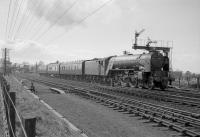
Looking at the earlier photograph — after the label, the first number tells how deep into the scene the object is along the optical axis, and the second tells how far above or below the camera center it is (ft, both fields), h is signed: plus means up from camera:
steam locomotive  80.59 +0.58
